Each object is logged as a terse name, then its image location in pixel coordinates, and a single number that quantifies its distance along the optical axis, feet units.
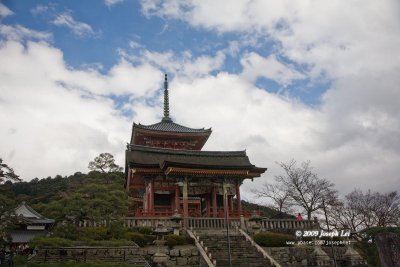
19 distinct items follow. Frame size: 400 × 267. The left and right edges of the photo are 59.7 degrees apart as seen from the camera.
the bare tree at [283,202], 125.56
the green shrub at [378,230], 74.22
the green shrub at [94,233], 67.78
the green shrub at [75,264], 51.60
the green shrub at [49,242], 58.03
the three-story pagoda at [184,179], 100.99
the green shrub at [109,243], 62.39
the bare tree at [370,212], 133.49
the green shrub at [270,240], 77.30
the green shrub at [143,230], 78.30
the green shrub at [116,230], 71.82
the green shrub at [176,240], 72.79
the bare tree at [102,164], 170.30
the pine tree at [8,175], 63.36
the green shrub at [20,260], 62.53
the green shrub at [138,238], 71.36
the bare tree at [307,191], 115.73
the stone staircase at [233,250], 67.72
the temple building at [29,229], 119.75
